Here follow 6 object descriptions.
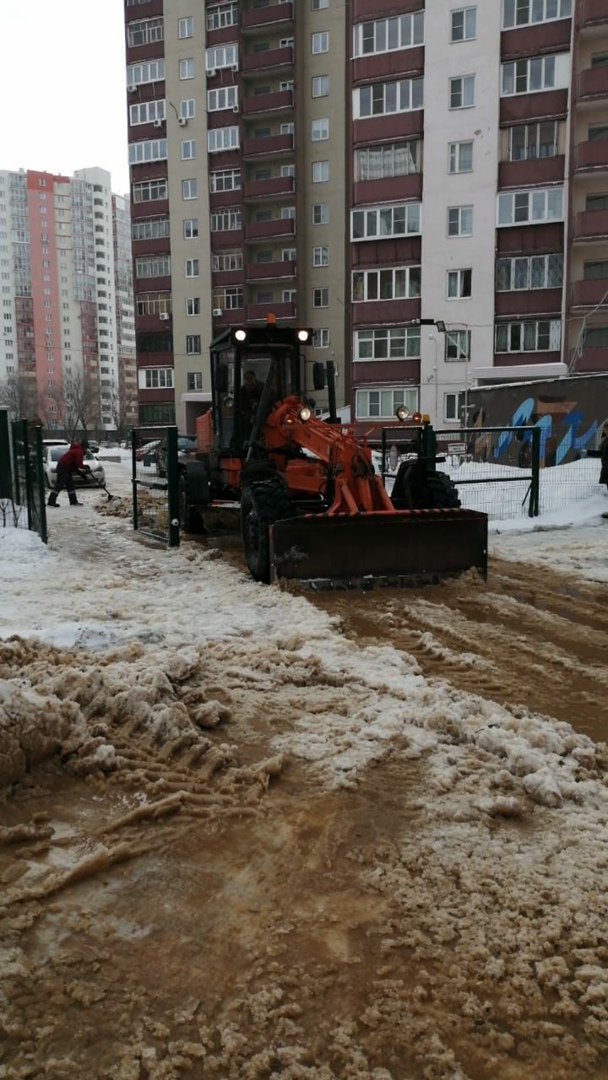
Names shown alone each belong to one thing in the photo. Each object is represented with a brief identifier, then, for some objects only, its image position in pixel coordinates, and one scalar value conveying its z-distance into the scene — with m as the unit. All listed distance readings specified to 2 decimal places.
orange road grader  8.01
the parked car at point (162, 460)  11.70
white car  22.02
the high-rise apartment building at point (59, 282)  120.06
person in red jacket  16.78
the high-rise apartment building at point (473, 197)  33.16
